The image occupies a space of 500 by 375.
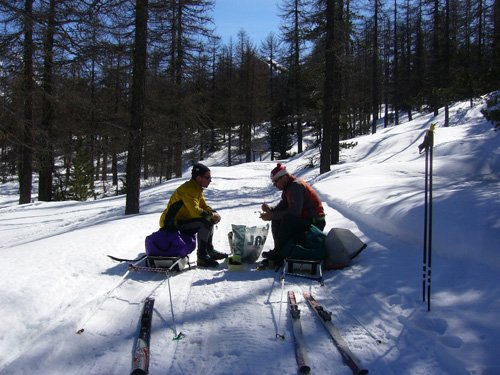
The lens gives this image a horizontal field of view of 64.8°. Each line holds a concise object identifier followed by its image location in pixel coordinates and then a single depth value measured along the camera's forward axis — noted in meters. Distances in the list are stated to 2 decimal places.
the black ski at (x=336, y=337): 3.07
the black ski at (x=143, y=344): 3.05
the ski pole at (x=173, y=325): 3.66
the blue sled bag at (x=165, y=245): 5.80
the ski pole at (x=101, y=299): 3.85
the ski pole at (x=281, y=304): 3.66
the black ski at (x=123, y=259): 5.98
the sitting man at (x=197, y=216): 6.15
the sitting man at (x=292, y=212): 5.88
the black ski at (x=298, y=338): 3.09
